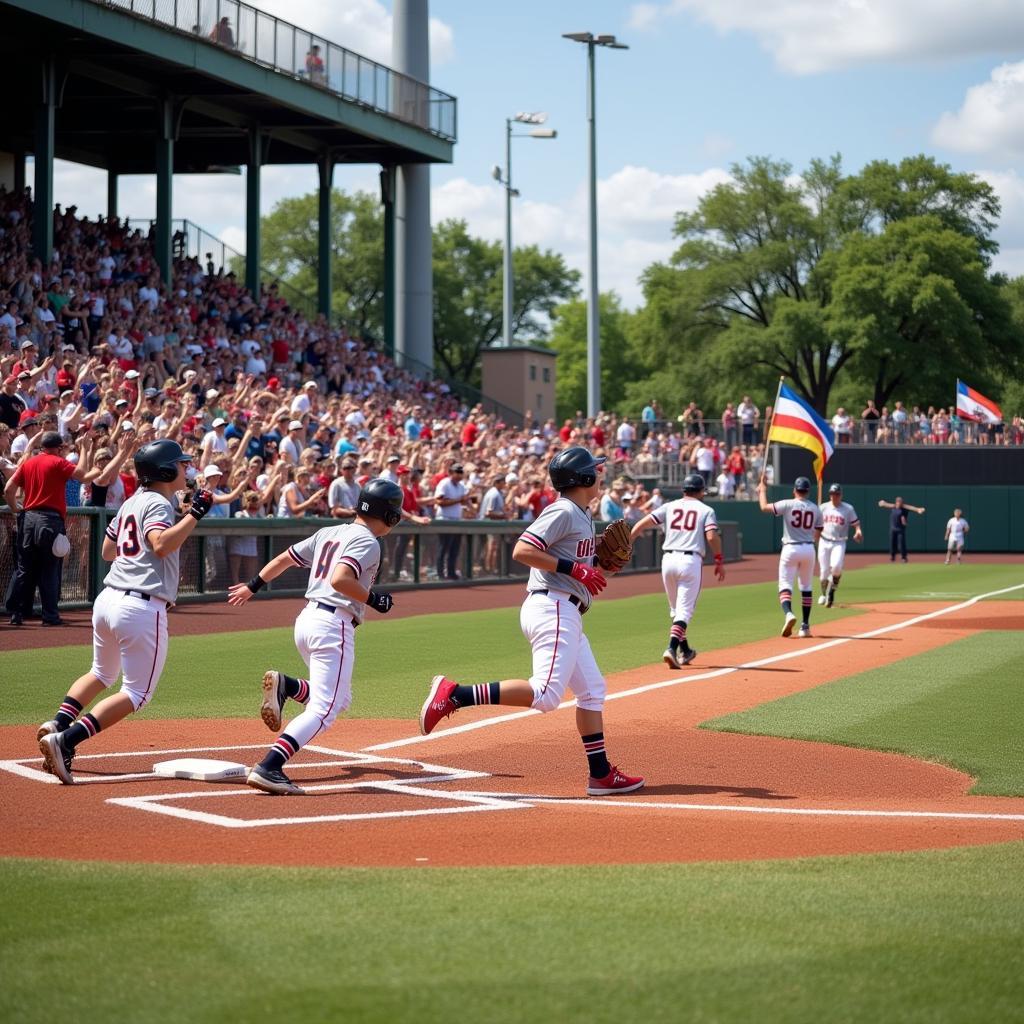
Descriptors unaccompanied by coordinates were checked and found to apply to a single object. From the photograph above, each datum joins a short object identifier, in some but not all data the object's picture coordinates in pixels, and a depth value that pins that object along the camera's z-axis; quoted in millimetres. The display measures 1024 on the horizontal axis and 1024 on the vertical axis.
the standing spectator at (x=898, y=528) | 45881
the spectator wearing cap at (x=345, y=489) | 21719
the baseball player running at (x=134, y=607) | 8195
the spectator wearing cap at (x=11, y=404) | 18656
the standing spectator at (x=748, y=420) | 47656
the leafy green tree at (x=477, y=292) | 90438
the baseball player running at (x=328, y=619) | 8094
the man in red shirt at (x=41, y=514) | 16219
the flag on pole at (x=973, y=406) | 52344
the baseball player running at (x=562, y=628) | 8375
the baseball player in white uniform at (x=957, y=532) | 44062
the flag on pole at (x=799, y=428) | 24219
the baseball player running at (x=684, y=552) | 15305
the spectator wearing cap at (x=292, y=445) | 22516
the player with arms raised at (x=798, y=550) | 18703
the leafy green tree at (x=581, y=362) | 99250
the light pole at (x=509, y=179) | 47656
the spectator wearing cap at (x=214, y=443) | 20359
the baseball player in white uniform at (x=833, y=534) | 23375
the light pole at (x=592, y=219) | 41812
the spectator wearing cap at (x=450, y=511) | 25953
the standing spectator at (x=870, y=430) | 53500
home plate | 8547
